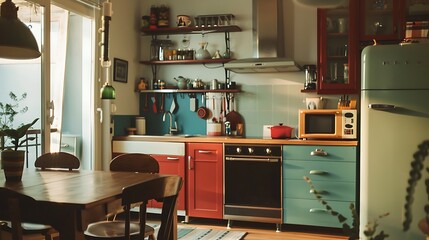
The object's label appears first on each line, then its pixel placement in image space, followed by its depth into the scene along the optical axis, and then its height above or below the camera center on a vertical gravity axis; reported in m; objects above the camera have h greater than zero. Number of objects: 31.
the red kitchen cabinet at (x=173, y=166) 4.57 -0.51
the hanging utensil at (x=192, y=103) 5.12 +0.15
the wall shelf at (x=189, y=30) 4.89 +0.96
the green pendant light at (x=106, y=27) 2.94 +0.59
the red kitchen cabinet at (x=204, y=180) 4.45 -0.62
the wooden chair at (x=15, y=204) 1.89 -0.37
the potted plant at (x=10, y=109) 3.46 +0.06
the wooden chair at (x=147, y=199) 2.04 -0.39
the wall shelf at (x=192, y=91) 4.88 +0.29
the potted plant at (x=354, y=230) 0.88 -0.22
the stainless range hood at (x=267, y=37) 4.55 +0.82
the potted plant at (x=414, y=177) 0.75 -0.10
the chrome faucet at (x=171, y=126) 5.16 -0.11
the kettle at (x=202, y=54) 4.99 +0.69
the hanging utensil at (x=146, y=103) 5.32 +0.16
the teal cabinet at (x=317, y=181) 4.05 -0.59
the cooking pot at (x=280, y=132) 4.41 -0.15
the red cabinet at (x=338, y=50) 4.30 +0.65
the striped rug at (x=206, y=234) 4.01 -1.07
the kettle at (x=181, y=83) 5.09 +0.38
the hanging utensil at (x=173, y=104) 5.21 +0.14
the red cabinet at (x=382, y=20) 4.19 +0.91
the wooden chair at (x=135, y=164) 3.08 -0.32
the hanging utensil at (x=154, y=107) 5.27 +0.11
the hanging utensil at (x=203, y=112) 5.05 +0.05
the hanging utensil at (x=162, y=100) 5.23 +0.19
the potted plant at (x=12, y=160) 2.46 -0.24
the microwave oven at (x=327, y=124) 4.14 -0.07
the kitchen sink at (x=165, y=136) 4.68 -0.20
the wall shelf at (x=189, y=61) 4.93 +0.61
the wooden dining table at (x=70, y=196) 1.93 -0.36
